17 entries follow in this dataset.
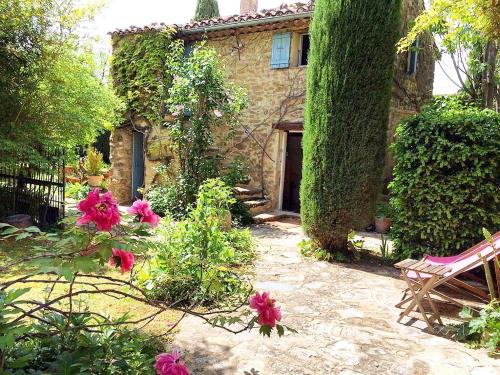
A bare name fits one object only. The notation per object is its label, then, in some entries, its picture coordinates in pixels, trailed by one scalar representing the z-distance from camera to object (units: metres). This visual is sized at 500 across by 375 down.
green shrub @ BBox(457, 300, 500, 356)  3.12
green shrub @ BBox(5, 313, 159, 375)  1.88
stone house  9.07
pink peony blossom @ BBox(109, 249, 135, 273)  1.83
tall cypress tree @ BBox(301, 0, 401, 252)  5.72
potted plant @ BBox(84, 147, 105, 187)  13.16
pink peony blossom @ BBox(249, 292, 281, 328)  1.85
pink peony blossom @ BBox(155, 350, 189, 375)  1.63
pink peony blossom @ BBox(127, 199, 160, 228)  1.99
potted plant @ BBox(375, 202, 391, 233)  8.60
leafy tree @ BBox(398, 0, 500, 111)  4.52
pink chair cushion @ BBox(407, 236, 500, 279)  3.61
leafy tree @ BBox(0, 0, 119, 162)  6.31
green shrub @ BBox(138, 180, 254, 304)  4.05
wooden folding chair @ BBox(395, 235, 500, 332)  3.59
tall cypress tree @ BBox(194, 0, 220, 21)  19.08
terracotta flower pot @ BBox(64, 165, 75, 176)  14.07
